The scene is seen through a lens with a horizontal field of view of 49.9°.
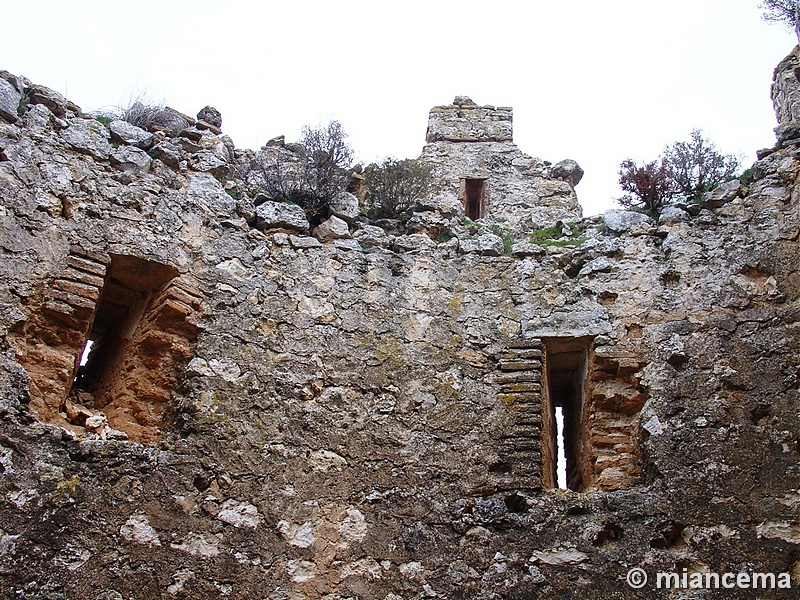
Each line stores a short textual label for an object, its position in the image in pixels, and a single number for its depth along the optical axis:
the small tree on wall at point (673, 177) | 7.67
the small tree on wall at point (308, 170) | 7.67
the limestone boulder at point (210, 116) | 7.85
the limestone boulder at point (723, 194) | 7.14
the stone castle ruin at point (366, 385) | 5.45
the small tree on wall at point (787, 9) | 8.61
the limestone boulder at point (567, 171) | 8.88
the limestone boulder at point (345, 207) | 7.47
